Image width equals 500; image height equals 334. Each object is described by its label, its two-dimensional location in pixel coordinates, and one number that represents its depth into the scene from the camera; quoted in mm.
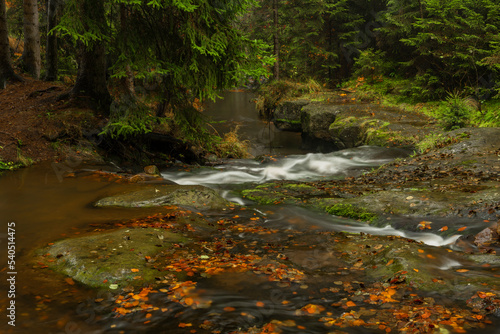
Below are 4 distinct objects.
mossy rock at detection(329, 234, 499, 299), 3934
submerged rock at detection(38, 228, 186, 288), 4082
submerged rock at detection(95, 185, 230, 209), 6930
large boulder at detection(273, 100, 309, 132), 19453
